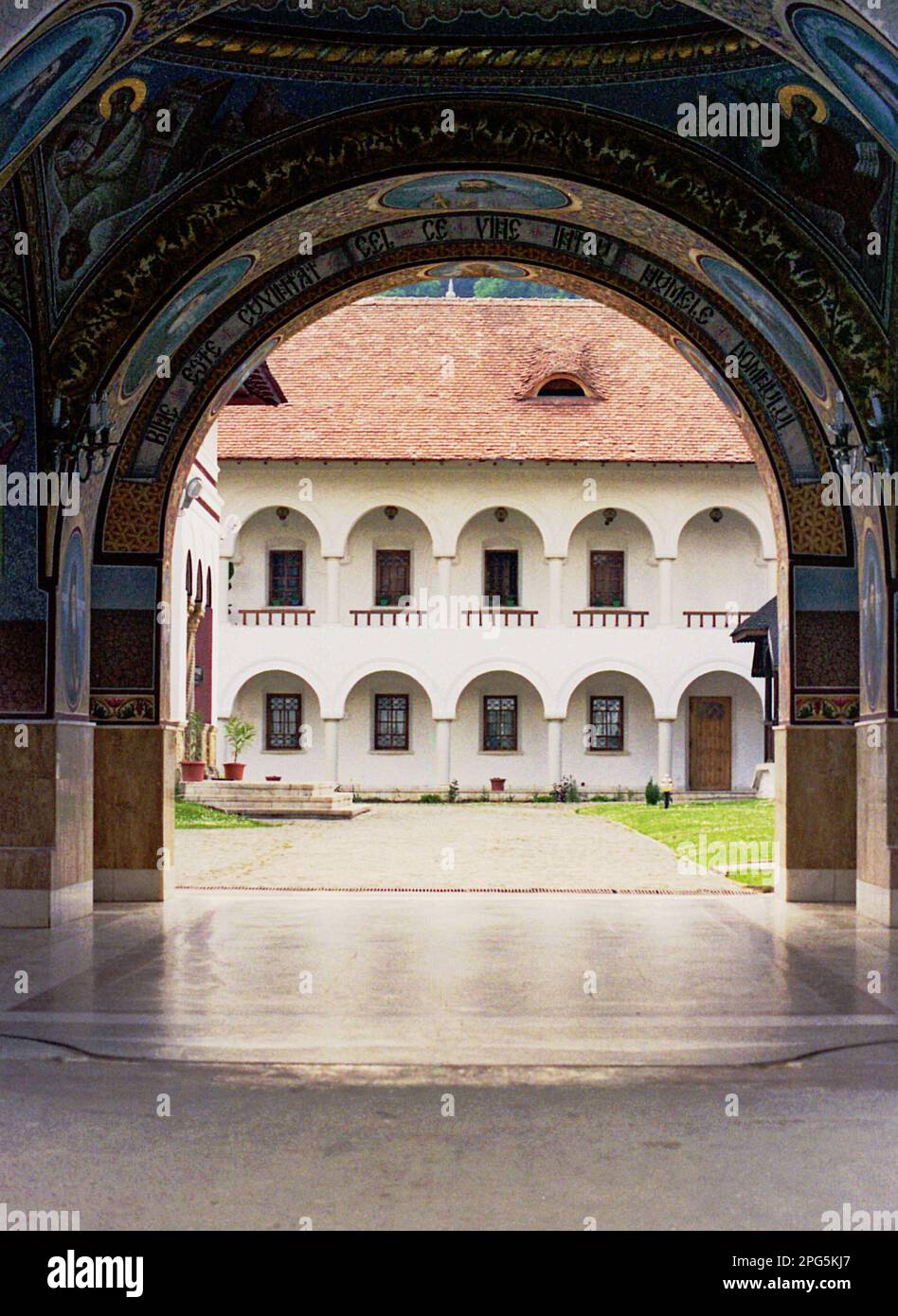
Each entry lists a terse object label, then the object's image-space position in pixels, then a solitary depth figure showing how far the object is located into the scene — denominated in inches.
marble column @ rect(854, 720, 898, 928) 518.6
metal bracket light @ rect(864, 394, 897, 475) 500.4
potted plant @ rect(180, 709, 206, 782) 1244.5
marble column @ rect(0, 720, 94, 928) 507.2
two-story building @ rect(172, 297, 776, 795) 1513.3
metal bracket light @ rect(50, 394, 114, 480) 509.0
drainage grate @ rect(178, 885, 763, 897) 635.5
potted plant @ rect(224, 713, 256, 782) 1477.6
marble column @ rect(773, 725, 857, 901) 570.6
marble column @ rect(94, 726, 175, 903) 570.6
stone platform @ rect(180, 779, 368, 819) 1219.2
